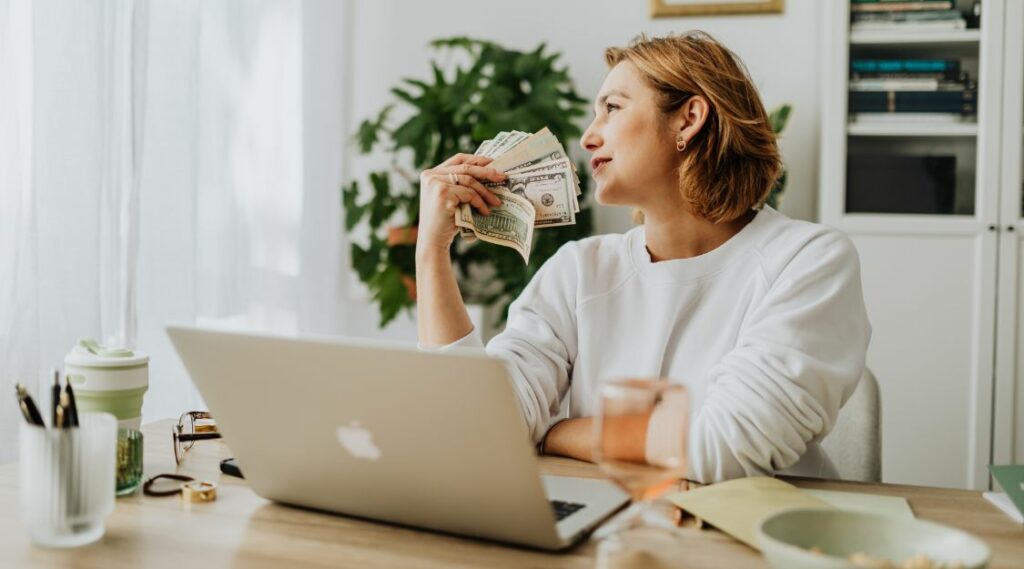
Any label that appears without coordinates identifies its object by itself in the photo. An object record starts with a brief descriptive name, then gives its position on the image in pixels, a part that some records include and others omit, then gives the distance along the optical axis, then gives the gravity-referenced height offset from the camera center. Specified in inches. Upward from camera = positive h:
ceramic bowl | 26.5 -8.2
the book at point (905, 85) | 107.4 +20.7
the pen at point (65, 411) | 32.2 -5.7
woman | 53.7 +0.0
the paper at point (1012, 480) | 37.0 -9.2
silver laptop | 28.6 -6.1
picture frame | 123.1 +33.9
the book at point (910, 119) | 107.3 +16.7
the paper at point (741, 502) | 33.8 -9.7
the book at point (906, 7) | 106.7 +29.7
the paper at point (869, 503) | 37.9 -10.3
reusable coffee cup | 41.4 -6.0
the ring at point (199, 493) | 37.9 -10.0
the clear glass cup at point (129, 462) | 38.6 -9.0
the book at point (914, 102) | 106.8 +18.6
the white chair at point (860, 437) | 58.1 -11.4
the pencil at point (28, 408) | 33.7 -5.9
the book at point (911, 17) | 106.6 +28.5
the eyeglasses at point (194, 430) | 46.6 -9.4
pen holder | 31.3 -8.0
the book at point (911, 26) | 106.3 +27.3
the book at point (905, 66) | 108.0 +22.9
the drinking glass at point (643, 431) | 28.6 -5.5
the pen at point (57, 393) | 33.3 -5.2
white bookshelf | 104.7 -1.1
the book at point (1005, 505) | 37.1 -10.2
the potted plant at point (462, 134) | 117.9 +15.6
